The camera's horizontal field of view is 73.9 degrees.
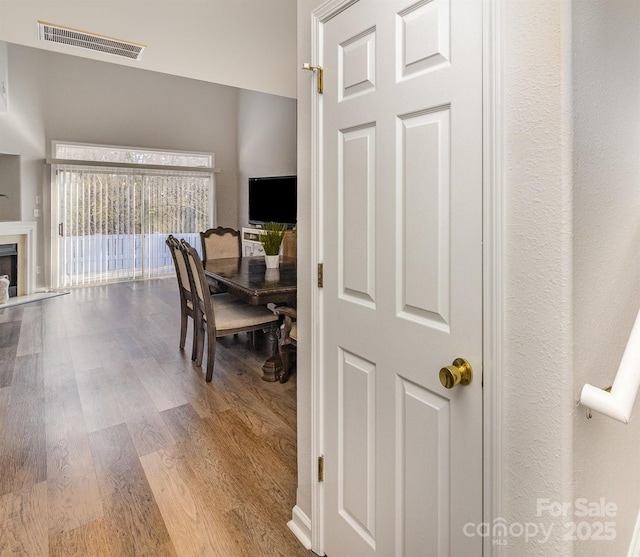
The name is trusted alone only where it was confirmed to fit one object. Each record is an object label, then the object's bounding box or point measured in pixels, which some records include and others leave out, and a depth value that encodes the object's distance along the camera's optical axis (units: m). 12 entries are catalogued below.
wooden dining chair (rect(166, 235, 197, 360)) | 3.49
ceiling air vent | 3.20
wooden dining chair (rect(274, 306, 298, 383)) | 3.16
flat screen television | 7.12
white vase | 3.93
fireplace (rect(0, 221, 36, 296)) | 6.42
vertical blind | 7.17
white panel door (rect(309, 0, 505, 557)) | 0.89
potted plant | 3.90
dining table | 3.03
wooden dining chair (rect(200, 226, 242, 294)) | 4.84
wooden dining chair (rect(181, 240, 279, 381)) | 3.17
